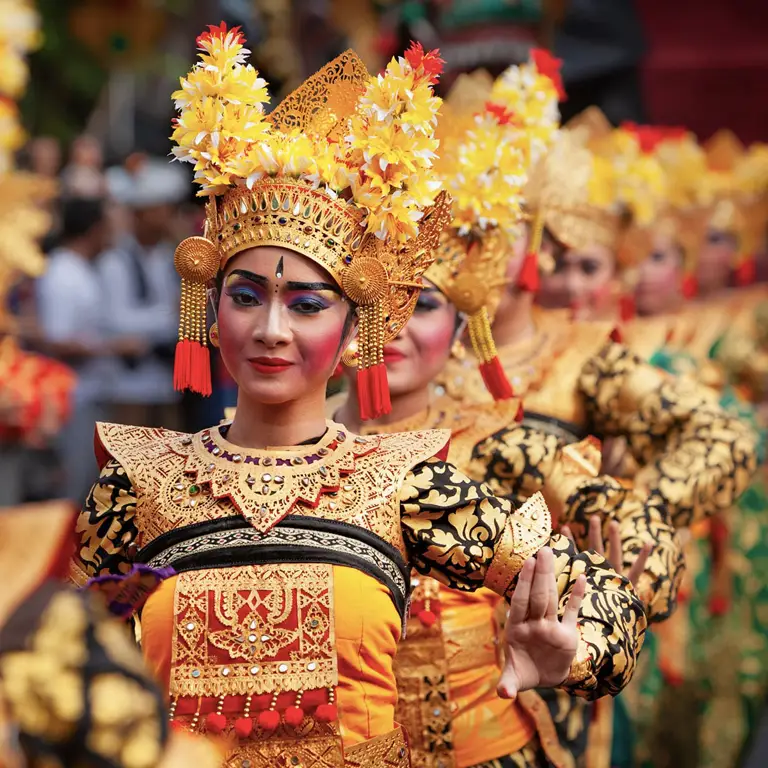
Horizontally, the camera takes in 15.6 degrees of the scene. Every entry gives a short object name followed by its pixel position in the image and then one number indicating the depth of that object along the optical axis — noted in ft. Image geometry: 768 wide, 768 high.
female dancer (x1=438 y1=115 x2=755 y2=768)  28.96
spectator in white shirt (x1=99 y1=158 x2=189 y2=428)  61.42
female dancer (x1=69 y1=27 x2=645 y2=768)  18.80
